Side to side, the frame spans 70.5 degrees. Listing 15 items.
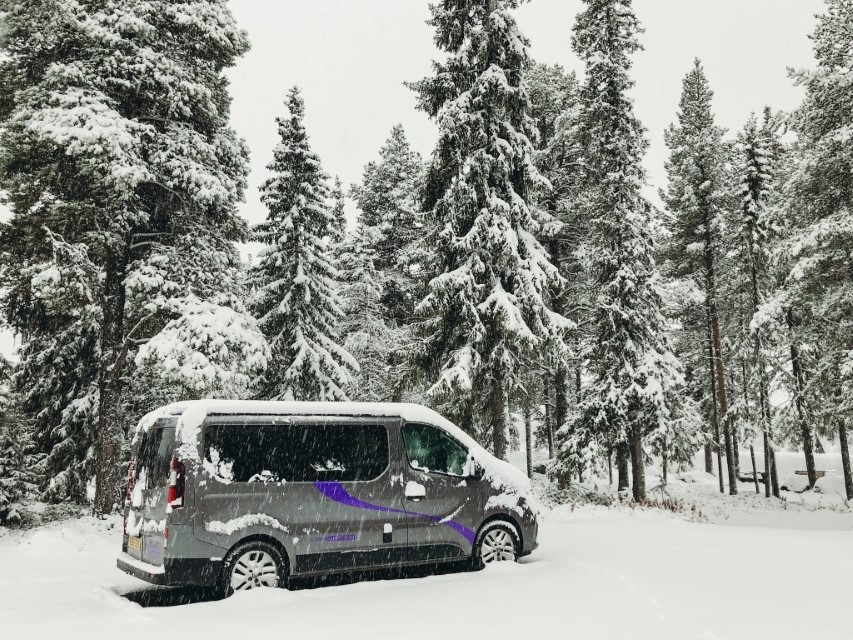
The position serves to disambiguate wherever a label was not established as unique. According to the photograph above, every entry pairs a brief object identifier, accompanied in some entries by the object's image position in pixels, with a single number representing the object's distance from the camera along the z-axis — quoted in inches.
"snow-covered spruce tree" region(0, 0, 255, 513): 505.0
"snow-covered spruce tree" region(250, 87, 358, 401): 845.8
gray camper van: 263.4
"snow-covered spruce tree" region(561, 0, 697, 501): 734.5
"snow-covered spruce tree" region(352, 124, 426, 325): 1192.2
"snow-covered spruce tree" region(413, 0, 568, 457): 624.4
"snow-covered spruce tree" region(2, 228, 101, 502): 561.6
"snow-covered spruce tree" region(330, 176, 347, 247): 1282.0
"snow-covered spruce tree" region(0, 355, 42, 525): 581.3
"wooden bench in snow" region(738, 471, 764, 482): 1508.6
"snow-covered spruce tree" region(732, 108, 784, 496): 1030.4
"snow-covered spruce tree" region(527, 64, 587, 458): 919.0
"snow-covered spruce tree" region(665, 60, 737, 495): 1077.1
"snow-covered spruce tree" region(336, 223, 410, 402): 1128.4
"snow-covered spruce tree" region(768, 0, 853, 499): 594.5
